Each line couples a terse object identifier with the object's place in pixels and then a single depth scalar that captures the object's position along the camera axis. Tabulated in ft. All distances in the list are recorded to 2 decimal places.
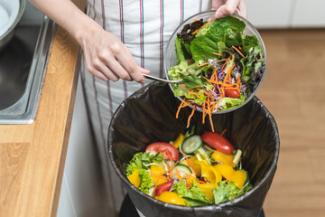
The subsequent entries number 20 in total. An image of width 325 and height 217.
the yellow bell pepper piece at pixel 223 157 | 3.28
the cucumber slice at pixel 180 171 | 3.15
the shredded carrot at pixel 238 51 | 3.01
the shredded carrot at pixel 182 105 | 3.02
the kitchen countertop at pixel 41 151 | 2.53
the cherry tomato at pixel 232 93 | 2.96
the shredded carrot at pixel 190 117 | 3.10
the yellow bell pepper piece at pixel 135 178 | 3.12
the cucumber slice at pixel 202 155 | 3.26
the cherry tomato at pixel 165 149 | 3.34
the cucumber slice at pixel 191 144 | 3.33
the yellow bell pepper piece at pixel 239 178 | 3.16
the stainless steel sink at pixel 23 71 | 2.91
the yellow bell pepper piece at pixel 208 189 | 3.03
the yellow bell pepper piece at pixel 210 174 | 3.10
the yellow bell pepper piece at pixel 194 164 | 3.23
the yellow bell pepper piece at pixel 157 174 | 3.12
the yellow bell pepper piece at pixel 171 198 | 2.89
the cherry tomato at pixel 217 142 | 3.36
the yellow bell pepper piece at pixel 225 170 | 3.15
